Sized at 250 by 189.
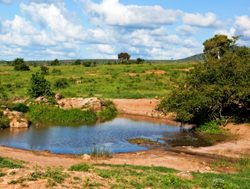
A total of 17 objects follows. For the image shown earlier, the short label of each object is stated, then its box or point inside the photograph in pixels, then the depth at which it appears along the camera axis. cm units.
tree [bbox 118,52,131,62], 11200
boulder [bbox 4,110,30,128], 3416
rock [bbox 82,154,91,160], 2303
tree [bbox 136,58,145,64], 9372
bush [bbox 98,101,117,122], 4125
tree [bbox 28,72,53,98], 4328
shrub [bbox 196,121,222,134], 3322
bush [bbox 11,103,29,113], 3825
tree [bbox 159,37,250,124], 3284
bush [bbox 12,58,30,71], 7069
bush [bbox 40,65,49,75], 6578
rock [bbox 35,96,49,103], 4128
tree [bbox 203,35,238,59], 6688
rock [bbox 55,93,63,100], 4369
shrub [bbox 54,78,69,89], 5406
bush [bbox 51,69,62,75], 6550
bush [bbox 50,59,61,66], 9104
